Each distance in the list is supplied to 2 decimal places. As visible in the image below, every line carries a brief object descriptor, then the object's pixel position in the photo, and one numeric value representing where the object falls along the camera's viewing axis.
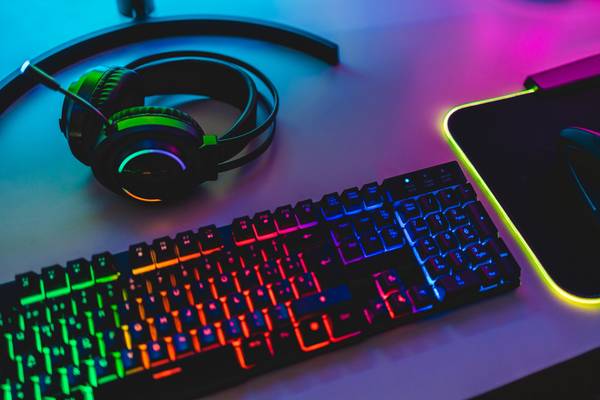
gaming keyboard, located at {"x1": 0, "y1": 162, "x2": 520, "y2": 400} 0.44
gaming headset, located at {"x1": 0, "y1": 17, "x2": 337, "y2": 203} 0.52
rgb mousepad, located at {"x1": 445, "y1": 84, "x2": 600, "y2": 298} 0.54
